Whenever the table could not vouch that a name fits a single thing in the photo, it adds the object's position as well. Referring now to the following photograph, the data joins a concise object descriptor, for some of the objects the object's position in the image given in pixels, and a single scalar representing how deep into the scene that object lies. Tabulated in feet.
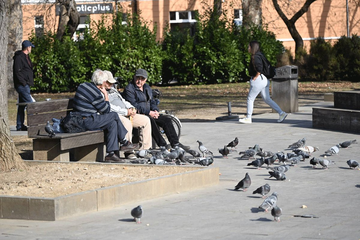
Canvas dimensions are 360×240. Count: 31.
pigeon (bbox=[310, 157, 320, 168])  60.54
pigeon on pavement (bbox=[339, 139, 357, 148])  71.82
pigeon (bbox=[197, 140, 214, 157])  66.64
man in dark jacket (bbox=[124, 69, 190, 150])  71.36
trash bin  106.73
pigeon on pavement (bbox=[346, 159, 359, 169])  59.88
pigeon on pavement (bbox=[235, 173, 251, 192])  51.06
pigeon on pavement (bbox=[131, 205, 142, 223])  41.24
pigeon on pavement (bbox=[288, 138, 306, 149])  70.49
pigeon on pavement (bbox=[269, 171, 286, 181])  55.77
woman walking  95.96
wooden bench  60.75
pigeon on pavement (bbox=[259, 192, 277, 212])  43.65
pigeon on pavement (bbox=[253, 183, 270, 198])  48.32
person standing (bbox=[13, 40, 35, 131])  98.32
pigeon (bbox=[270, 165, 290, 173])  56.85
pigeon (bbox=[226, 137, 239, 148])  72.08
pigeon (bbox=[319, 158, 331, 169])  60.44
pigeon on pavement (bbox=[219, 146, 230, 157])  68.17
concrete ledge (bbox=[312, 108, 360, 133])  85.05
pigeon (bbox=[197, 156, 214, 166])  59.82
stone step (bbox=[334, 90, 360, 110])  88.12
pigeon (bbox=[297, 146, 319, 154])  68.36
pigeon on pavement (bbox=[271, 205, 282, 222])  41.06
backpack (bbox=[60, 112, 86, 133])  62.28
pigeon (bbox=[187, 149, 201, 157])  66.26
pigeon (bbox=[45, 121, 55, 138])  59.36
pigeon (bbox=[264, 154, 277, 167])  61.82
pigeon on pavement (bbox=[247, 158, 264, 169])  61.62
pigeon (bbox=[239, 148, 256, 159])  66.39
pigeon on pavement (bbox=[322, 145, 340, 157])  67.55
